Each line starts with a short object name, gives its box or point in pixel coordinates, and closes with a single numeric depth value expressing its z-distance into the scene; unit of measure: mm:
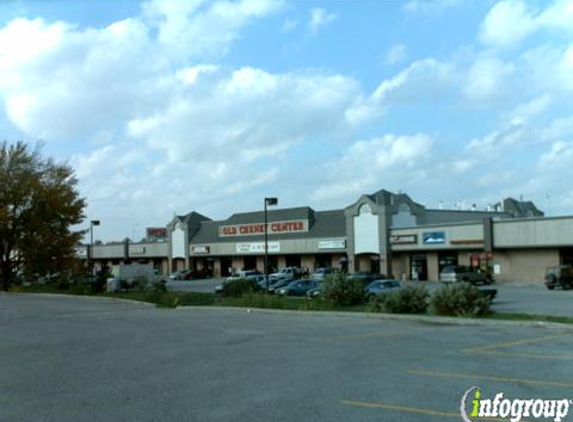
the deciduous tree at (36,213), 53375
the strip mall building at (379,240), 53594
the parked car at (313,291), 37012
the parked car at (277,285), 41500
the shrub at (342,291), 27750
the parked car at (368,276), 45262
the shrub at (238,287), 36125
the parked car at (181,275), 81831
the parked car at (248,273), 62941
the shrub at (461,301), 22000
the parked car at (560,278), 45438
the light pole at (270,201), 38456
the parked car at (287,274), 54506
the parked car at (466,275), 51719
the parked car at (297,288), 39875
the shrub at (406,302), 23969
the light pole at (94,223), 51844
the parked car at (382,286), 32547
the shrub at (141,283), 47644
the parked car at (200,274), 83300
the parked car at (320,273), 57903
